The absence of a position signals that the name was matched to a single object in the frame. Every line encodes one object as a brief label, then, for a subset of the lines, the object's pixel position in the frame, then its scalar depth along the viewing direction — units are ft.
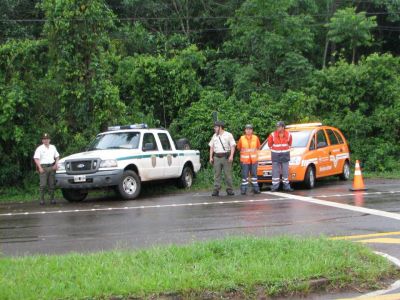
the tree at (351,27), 92.12
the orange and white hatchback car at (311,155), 55.42
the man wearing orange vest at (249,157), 53.31
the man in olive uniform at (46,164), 53.47
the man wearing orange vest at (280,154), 53.21
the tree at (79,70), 64.69
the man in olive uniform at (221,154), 52.80
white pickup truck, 51.57
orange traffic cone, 52.37
